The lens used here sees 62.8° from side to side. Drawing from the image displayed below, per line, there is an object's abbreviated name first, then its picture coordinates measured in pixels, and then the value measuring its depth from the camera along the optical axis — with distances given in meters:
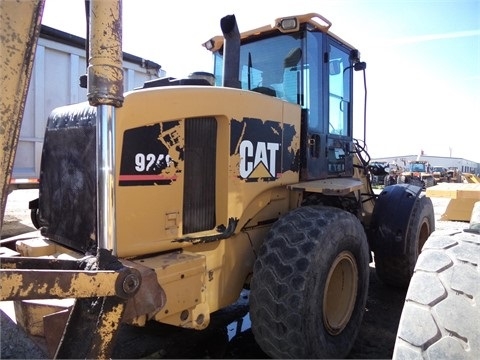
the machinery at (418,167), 36.69
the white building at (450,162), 70.50
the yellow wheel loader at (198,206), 1.54
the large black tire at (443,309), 1.47
